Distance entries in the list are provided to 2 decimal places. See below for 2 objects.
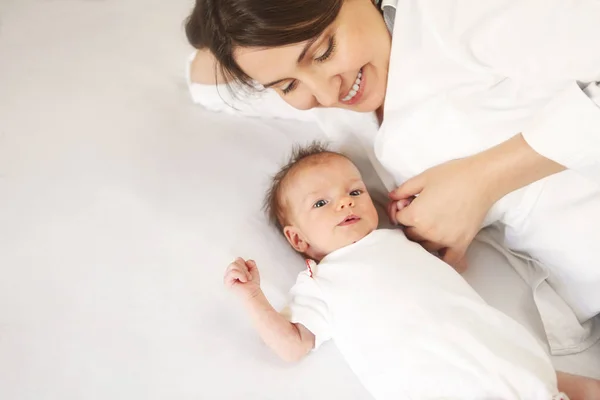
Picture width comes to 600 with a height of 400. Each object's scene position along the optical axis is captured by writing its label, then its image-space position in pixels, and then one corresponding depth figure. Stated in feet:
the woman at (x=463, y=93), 3.10
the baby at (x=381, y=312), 3.06
